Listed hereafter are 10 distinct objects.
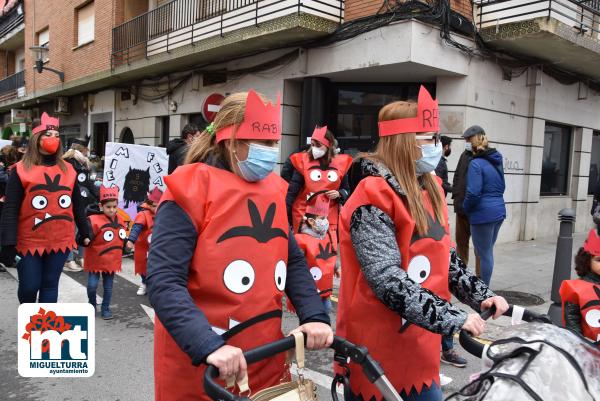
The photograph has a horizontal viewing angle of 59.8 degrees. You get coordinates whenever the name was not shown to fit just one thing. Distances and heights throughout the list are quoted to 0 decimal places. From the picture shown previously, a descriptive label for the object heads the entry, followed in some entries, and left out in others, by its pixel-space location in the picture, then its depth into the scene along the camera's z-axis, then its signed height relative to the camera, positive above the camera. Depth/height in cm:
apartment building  937 +193
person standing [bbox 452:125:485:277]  655 -43
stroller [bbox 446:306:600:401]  123 -50
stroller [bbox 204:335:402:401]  150 -66
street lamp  1884 +336
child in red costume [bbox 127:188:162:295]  594 -91
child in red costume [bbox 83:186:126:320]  555 -106
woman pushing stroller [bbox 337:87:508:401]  204 -36
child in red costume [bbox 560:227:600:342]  326 -78
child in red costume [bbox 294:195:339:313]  508 -88
